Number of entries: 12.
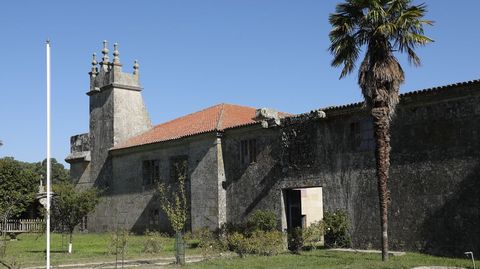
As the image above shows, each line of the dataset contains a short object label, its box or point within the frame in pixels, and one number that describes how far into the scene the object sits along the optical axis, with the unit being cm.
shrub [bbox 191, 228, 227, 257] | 2290
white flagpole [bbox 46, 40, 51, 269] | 1402
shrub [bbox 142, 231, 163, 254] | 2334
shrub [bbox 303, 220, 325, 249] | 2208
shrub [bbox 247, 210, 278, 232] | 2483
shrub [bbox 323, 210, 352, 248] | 2231
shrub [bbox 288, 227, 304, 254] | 2219
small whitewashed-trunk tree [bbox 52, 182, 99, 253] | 2380
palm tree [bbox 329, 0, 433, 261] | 1688
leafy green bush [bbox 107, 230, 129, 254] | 1841
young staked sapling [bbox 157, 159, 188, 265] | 3061
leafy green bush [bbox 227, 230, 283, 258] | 2105
